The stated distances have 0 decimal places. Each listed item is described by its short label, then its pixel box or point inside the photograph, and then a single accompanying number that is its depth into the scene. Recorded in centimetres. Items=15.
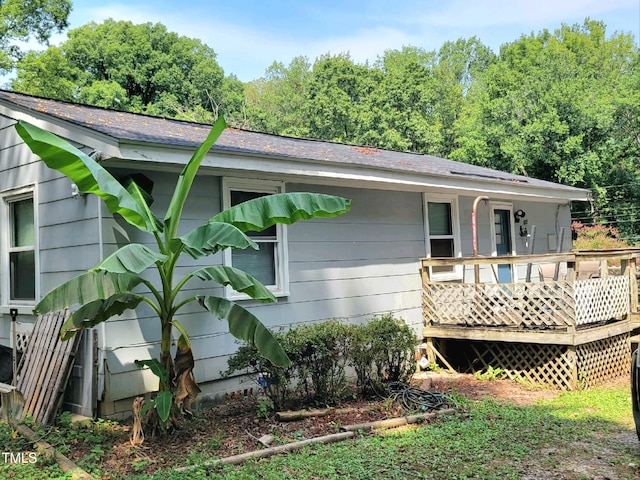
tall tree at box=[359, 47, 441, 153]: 3222
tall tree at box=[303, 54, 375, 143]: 3378
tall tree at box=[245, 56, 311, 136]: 3606
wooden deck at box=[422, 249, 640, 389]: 786
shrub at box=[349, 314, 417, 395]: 678
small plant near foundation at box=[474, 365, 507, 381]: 856
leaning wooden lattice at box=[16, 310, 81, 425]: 579
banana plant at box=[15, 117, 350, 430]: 460
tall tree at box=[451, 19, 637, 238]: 2320
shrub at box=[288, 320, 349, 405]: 629
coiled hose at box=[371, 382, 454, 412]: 656
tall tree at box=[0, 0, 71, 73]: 2488
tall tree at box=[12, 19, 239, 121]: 3158
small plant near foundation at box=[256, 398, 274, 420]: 605
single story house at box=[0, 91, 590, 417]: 593
